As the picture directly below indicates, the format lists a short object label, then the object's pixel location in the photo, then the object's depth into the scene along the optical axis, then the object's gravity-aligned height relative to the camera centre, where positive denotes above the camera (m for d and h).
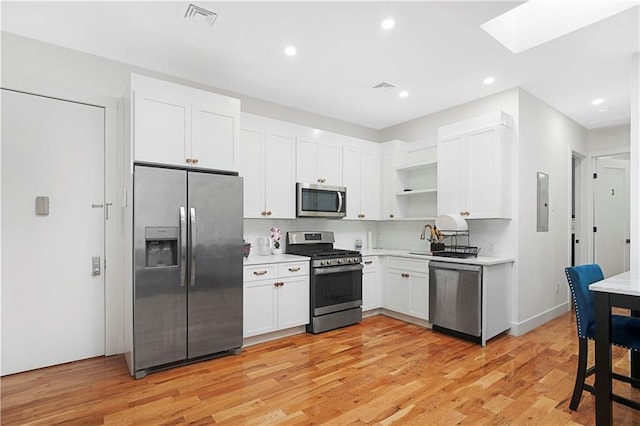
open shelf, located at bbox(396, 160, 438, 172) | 4.62 +0.67
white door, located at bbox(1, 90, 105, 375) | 2.86 -0.17
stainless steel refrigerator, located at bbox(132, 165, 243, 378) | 2.83 -0.47
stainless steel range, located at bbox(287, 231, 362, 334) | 3.94 -0.85
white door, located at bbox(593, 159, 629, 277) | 5.47 -0.04
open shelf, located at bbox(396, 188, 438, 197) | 4.54 +0.29
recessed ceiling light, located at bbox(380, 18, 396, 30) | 2.62 +1.47
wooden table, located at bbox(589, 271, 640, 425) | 1.98 -0.73
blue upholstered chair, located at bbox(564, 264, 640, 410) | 2.25 -0.75
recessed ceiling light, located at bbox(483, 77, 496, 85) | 3.67 +1.45
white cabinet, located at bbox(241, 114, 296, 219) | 3.87 +0.53
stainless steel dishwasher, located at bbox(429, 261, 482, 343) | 3.57 -0.94
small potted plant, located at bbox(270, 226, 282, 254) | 4.25 -0.32
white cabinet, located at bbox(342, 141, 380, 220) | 4.80 +0.50
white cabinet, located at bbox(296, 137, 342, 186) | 4.31 +0.68
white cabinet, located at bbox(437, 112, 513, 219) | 3.79 +0.54
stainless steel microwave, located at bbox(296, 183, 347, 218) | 4.24 +0.16
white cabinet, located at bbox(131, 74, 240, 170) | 2.90 +0.79
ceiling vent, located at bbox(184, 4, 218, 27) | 2.47 +1.47
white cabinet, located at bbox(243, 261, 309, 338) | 3.50 -0.90
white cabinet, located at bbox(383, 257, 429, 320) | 4.15 -0.94
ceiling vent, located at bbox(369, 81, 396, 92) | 3.81 +1.44
